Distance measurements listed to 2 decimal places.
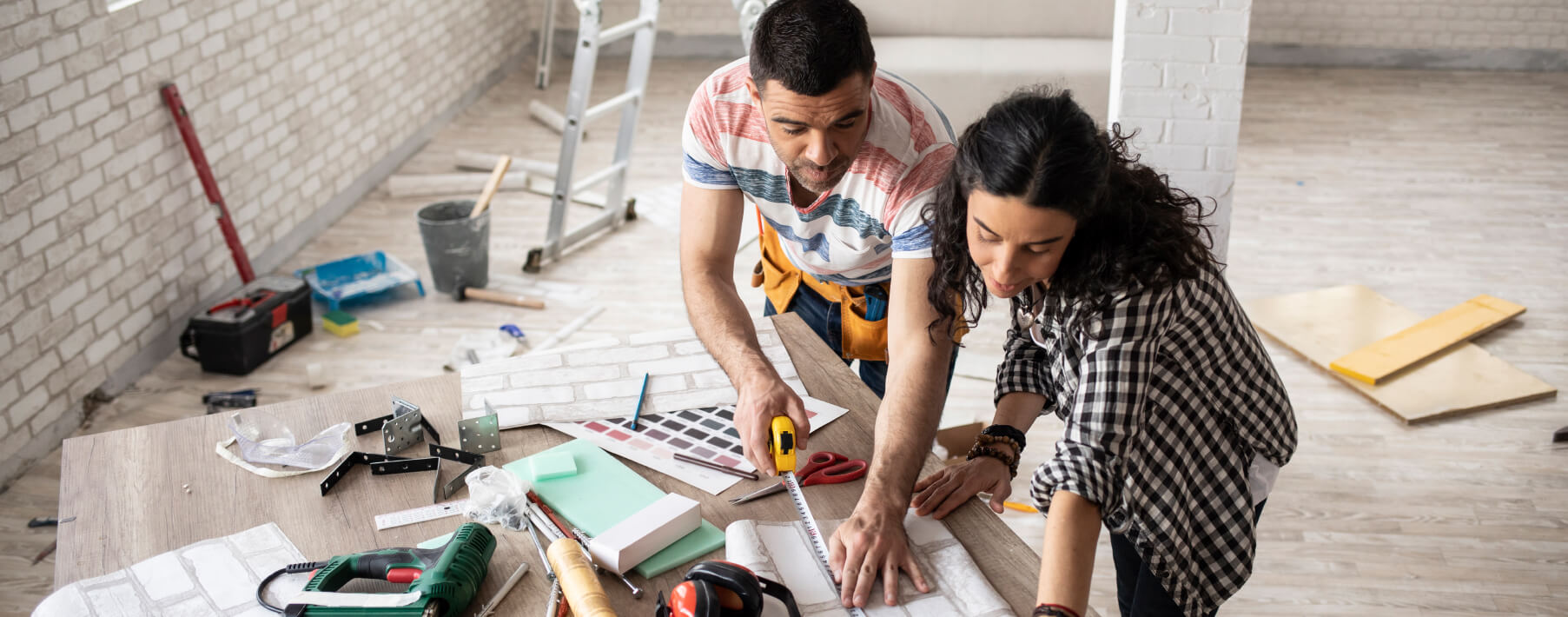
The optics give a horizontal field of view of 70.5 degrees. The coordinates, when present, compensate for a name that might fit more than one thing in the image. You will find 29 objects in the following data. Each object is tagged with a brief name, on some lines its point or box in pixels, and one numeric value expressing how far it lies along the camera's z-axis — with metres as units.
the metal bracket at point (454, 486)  1.46
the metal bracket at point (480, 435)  1.54
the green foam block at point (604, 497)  1.34
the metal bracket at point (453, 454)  1.50
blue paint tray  3.83
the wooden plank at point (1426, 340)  3.36
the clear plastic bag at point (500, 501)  1.40
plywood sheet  3.23
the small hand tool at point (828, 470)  1.48
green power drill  1.21
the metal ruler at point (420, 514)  1.40
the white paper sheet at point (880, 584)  1.25
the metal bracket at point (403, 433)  1.53
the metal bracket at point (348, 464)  1.46
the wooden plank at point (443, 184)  4.88
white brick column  2.70
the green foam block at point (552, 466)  1.47
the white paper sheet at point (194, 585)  1.25
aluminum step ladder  3.87
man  1.48
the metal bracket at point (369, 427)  1.59
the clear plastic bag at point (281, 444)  1.52
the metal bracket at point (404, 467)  1.49
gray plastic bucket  3.81
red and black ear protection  1.14
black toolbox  3.34
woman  1.17
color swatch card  1.51
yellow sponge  3.67
